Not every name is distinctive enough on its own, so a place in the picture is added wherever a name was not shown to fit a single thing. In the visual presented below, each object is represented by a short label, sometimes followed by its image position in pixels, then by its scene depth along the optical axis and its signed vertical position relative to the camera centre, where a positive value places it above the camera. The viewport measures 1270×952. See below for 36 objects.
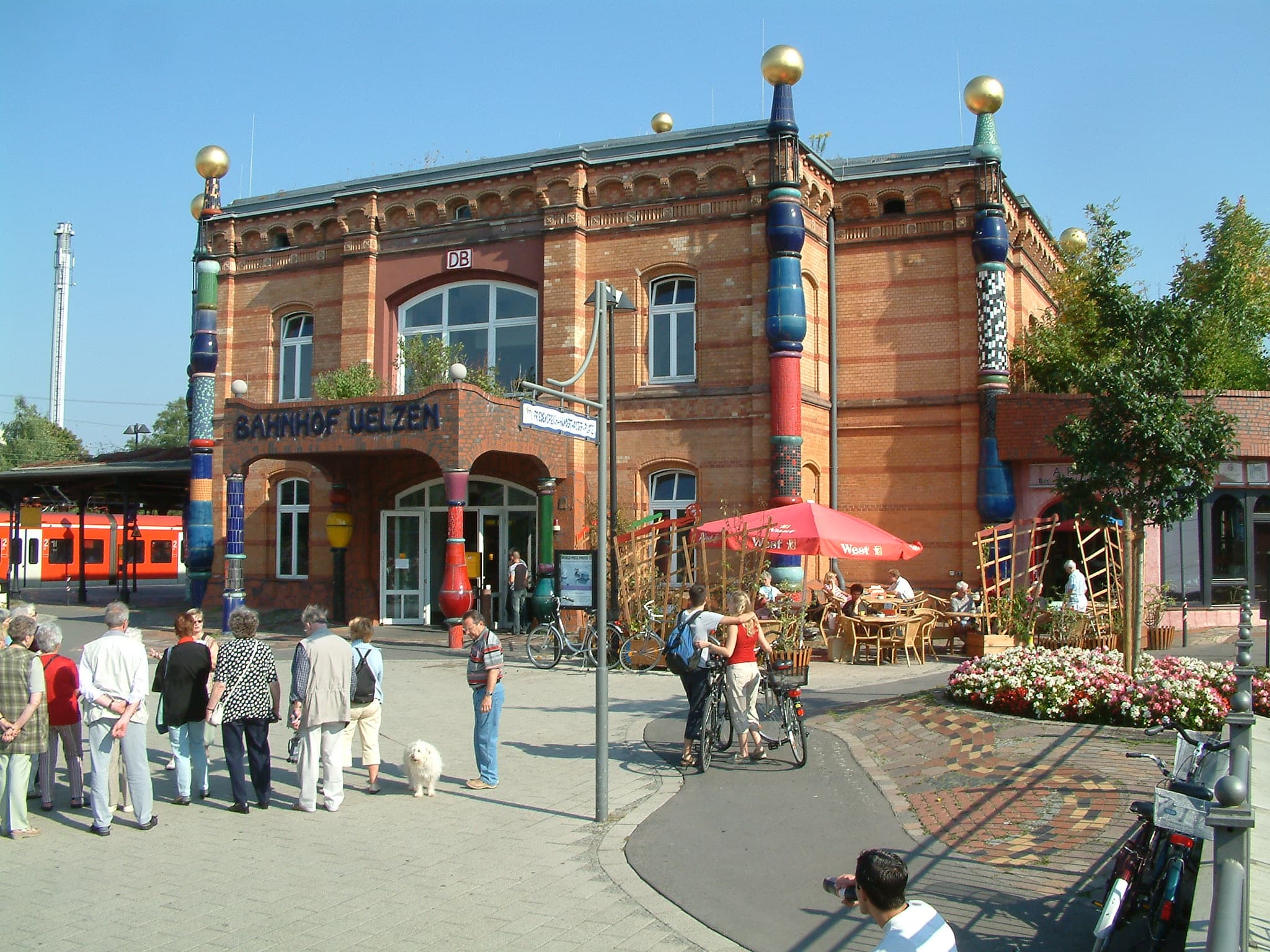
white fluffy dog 8.50 -1.70
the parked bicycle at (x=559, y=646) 16.44 -1.44
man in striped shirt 8.77 -1.14
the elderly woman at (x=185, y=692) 8.06 -1.05
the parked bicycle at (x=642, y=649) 16.03 -1.45
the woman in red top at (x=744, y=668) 9.47 -1.02
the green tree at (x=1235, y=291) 21.73 +5.85
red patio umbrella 15.34 +0.27
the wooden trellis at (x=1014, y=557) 16.75 -0.09
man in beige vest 8.20 -1.18
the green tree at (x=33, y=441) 67.38 +7.26
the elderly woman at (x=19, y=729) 7.29 -1.20
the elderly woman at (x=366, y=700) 8.69 -1.20
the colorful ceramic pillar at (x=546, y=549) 20.16 +0.06
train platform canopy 27.69 +1.98
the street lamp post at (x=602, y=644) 7.83 -0.67
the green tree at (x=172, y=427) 85.56 +10.19
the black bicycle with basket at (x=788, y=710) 9.40 -1.40
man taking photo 3.35 -1.14
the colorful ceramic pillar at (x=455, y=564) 18.47 -0.20
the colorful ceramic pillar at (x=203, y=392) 24.00 +3.67
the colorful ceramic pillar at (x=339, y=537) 22.11 +0.31
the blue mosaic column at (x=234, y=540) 20.09 +0.23
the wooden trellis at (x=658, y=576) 15.94 -0.36
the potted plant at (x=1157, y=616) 17.84 -1.08
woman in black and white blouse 8.09 -1.12
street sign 7.86 +0.99
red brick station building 20.06 +3.99
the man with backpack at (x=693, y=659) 9.34 -0.92
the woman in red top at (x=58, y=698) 7.80 -1.06
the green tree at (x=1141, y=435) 10.35 +1.13
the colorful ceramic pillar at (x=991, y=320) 20.08 +4.36
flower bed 9.08 -1.21
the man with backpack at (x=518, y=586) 20.11 -0.63
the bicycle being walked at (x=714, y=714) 9.41 -1.45
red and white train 42.03 +0.14
